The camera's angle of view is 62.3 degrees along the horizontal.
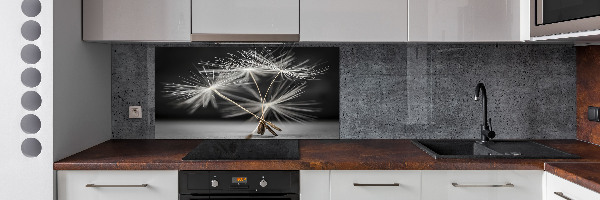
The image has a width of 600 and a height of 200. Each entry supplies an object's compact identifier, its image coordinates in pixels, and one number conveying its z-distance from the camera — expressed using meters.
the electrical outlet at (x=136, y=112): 2.75
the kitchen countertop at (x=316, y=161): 2.04
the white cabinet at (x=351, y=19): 2.34
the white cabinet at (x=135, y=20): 2.32
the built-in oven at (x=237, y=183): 2.05
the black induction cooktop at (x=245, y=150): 2.15
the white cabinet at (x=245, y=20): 2.33
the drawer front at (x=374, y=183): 2.07
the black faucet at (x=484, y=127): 2.47
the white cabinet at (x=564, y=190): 1.72
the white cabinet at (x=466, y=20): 2.34
